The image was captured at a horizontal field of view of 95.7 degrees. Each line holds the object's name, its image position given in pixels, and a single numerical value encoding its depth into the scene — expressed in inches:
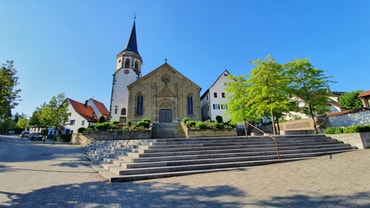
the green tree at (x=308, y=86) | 615.9
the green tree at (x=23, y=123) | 2035.4
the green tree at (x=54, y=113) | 877.8
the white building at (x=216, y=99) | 1169.4
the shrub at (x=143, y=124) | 758.5
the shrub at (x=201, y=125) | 724.0
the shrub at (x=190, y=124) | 759.1
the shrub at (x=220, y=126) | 750.5
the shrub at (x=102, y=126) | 694.0
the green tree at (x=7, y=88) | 357.4
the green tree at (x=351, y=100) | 1076.8
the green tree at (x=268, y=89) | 613.6
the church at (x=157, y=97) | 1061.0
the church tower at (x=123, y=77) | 1165.7
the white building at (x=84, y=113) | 1295.5
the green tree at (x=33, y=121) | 1311.8
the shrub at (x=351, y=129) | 445.7
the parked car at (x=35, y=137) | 1048.8
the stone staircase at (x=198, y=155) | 242.3
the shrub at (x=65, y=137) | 1008.4
